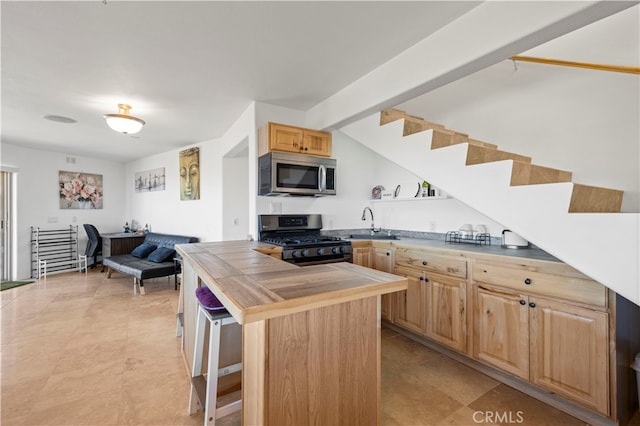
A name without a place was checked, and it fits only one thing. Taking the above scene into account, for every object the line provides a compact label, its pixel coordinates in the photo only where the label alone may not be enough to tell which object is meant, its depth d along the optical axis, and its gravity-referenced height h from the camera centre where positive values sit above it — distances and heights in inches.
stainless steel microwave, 112.2 +16.6
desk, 211.5 -23.1
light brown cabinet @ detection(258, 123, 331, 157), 113.6 +31.7
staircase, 50.8 +3.5
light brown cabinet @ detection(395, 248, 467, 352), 85.7 -28.1
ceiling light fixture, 117.4 +39.7
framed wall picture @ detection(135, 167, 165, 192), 225.5 +27.8
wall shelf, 111.3 +6.6
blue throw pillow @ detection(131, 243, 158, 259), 194.3 -26.3
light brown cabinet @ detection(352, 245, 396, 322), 109.0 -19.5
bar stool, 56.5 -32.7
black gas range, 103.1 -11.0
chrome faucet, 143.1 -1.9
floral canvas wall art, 221.6 +19.1
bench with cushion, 163.2 -31.6
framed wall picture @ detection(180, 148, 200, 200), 195.2 +28.4
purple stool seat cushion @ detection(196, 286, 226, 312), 58.3 -19.2
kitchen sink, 124.1 -10.9
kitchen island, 40.5 -20.6
